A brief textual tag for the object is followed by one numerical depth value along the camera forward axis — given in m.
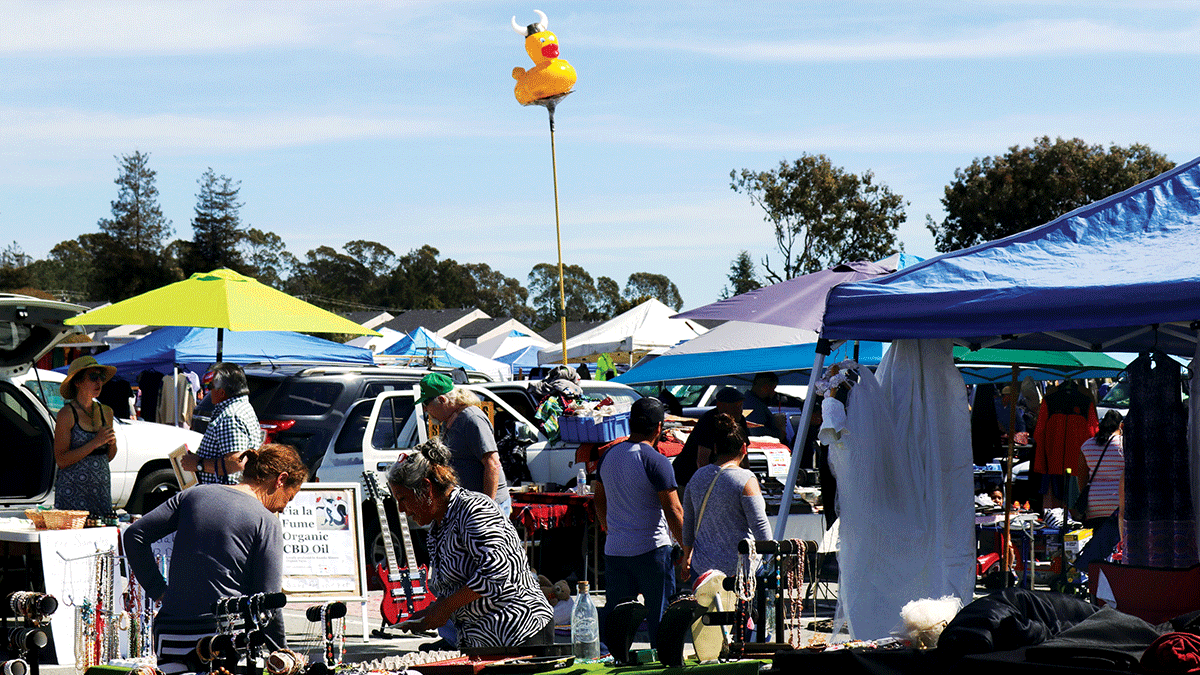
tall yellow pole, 20.26
